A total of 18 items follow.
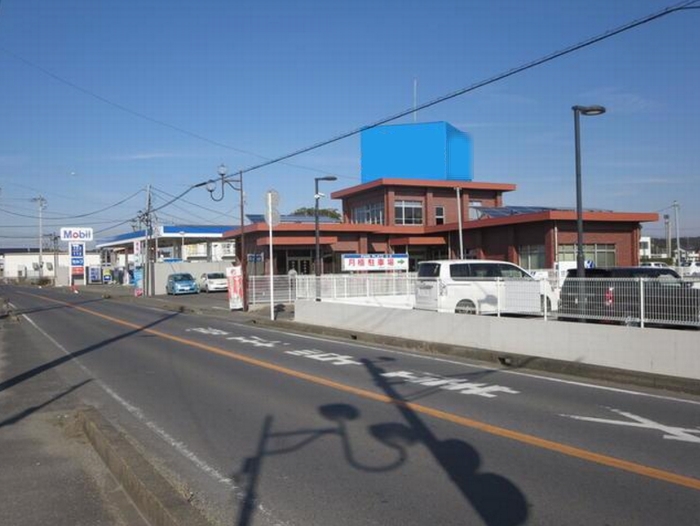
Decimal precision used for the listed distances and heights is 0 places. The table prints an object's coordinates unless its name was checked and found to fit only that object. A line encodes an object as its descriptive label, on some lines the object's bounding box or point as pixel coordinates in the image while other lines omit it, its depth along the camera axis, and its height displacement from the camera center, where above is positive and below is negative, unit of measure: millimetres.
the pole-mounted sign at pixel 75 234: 76875 +4199
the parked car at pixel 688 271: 16578 -323
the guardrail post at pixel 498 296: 14641 -764
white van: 14188 -658
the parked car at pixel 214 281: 50844 -1110
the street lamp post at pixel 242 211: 29625 +2664
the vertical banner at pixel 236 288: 29969 -994
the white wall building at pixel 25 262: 146250 +1946
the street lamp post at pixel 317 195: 32062 +3663
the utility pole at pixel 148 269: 50219 -80
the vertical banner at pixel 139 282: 51147 -1136
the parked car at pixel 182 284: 49750 -1281
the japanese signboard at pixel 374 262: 32969 +121
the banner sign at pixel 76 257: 69062 +1299
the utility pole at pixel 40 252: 88738 +2495
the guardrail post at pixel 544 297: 13152 -724
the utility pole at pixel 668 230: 65519 +3082
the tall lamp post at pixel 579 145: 17094 +3071
